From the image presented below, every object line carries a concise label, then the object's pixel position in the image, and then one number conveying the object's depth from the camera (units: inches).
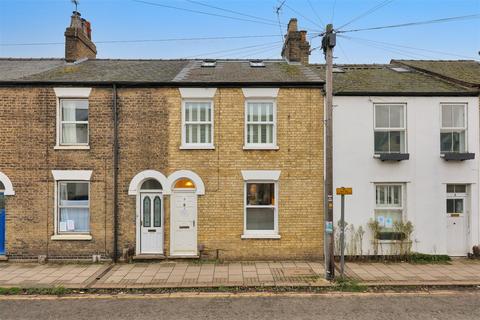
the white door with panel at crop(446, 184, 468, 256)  436.5
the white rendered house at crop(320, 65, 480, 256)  430.6
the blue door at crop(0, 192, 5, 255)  420.5
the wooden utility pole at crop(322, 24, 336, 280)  345.1
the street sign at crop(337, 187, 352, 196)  350.3
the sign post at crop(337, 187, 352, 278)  350.3
